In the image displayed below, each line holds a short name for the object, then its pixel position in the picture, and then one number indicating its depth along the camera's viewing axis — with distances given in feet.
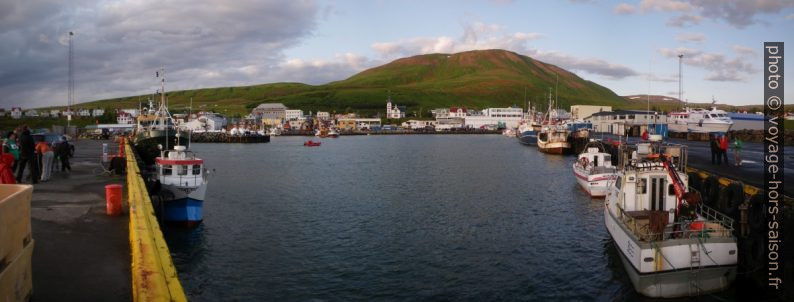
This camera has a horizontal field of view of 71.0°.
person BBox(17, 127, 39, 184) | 78.54
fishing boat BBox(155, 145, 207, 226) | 91.30
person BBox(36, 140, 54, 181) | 84.53
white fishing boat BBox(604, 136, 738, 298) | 55.11
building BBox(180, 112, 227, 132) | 573.82
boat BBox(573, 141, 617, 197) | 128.36
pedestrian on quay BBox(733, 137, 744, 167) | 128.47
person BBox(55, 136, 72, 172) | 102.37
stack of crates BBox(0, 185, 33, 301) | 21.76
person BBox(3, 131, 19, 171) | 86.80
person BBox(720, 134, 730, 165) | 131.03
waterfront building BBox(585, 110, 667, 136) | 362.35
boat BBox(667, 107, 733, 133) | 286.05
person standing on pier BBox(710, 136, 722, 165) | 132.18
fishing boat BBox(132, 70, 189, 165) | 202.02
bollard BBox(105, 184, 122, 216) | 57.67
